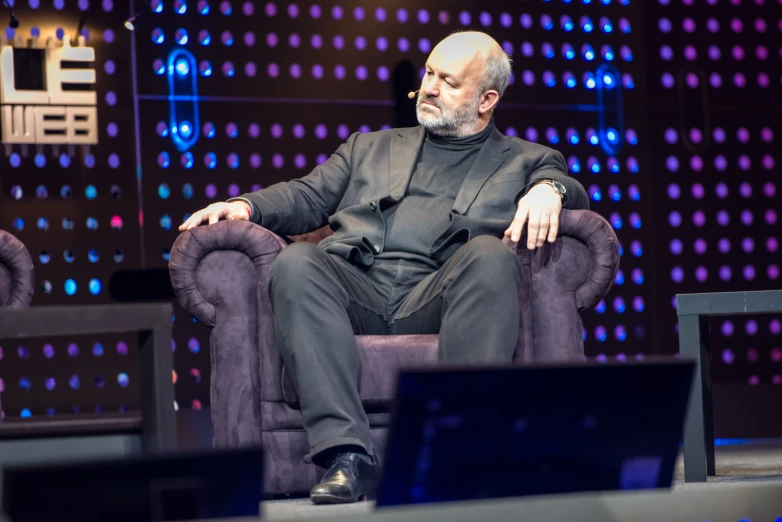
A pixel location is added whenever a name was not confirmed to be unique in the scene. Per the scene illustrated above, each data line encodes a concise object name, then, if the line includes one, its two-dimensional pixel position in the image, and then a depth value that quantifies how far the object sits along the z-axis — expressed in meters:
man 9.74
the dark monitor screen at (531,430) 8.69
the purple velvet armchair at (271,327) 9.96
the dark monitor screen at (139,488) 7.80
